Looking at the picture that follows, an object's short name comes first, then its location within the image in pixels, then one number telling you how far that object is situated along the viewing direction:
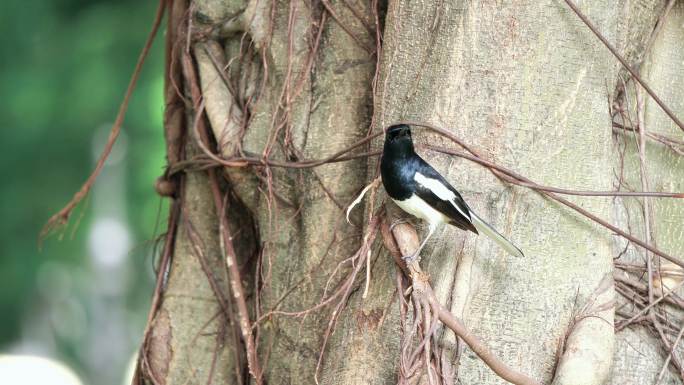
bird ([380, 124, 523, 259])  6.70
